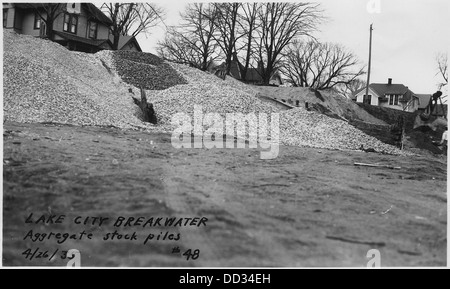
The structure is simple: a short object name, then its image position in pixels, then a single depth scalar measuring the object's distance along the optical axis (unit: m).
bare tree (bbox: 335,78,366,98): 27.06
